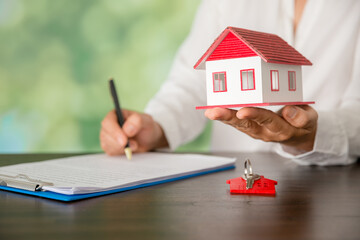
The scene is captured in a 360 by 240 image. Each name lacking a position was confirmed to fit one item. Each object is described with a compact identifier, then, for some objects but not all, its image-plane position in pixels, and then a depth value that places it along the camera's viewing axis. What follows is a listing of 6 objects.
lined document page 0.79
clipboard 0.72
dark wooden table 0.53
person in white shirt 1.07
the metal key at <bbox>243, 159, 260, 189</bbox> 0.75
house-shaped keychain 0.75
